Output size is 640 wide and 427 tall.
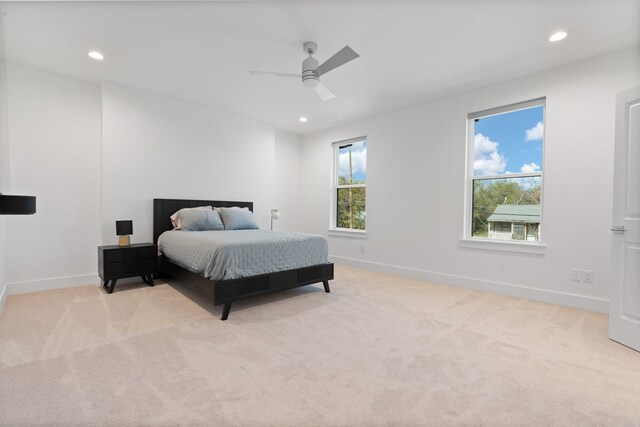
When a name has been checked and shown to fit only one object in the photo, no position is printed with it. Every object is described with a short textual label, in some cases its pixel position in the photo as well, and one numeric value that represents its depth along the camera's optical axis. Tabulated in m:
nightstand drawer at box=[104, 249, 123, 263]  3.39
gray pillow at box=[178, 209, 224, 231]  3.91
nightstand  3.40
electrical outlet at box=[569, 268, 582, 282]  3.04
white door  2.22
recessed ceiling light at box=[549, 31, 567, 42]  2.56
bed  2.67
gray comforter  2.72
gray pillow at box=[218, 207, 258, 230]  4.19
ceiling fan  2.60
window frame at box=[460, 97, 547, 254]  3.31
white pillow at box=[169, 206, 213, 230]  4.04
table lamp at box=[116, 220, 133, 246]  3.61
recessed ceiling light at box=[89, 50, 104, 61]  2.99
